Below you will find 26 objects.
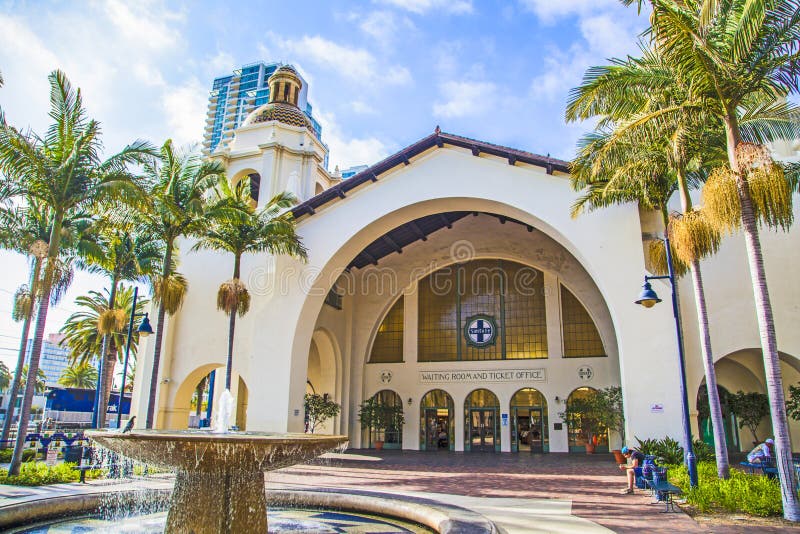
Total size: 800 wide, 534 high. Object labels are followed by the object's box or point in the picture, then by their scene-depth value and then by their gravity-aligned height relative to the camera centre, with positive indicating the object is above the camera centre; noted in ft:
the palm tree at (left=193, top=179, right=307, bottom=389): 60.71 +19.73
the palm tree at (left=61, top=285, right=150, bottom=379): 110.01 +15.85
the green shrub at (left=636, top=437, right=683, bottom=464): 49.23 -2.76
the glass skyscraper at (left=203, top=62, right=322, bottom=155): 426.92 +234.85
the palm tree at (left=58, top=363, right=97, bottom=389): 173.74 +10.86
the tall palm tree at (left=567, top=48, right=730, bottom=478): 38.60 +19.85
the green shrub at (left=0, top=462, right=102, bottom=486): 40.24 -4.45
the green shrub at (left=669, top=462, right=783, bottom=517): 30.71 -4.31
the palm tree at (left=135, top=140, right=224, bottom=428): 56.29 +19.70
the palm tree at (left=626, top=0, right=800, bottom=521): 31.83 +19.91
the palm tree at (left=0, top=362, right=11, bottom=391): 170.23 +10.95
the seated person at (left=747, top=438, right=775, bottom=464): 40.63 -2.61
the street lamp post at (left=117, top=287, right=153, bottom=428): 54.95 +8.02
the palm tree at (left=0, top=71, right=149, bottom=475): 43.68 +18.42
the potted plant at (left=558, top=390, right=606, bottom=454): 74.23 -0.08
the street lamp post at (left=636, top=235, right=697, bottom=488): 36.99 +2.08
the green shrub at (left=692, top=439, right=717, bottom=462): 49.57 -2.94
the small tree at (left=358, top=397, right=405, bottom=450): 85.56 -0.14
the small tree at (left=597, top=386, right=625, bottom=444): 67.51 +0.89
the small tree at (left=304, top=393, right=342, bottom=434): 79.71 +0.85
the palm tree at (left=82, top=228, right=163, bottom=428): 62.04 +18.56
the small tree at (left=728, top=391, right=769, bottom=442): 69.62 +1.26
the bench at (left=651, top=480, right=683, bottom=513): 32.44 -4.06
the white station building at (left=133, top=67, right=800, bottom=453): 60.03 +14.25
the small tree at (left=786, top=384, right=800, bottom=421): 61.98 +1.48
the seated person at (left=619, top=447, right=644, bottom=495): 40.06 -3.27
